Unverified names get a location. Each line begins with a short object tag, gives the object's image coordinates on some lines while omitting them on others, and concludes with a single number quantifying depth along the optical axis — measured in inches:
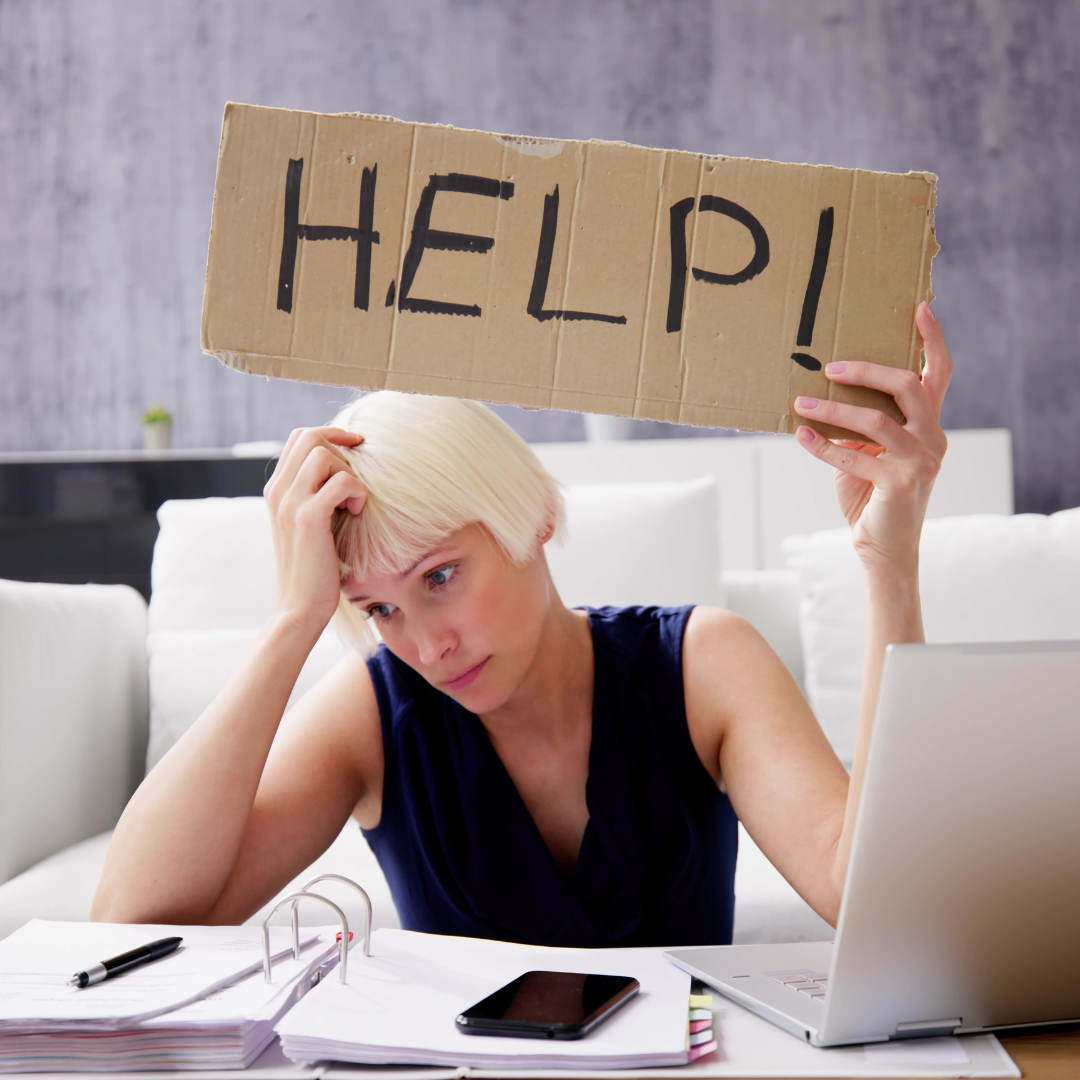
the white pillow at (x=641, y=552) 74.9
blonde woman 35.4
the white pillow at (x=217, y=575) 76.5
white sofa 60.4
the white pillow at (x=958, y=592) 68.6
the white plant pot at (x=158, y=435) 121.0
